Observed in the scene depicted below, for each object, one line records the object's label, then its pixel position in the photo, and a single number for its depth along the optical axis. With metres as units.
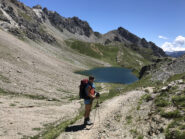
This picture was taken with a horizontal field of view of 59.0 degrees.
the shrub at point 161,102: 12.52
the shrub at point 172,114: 10.54
